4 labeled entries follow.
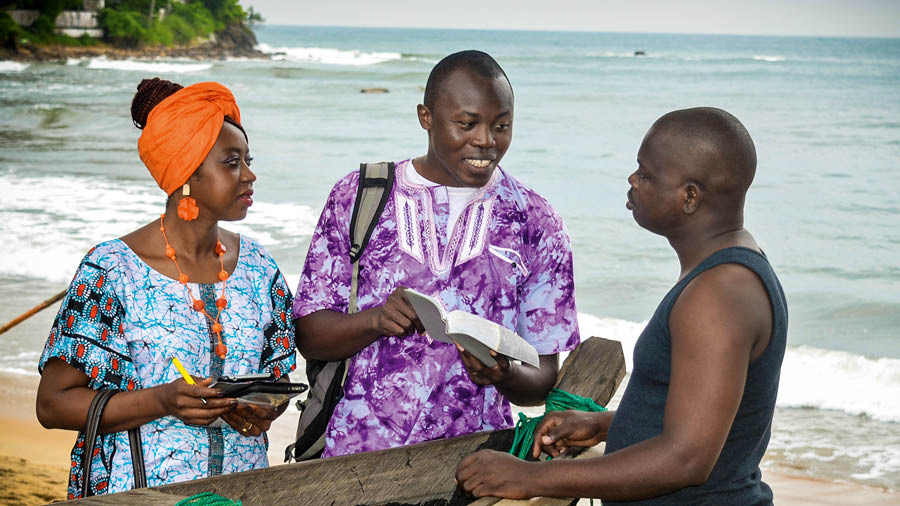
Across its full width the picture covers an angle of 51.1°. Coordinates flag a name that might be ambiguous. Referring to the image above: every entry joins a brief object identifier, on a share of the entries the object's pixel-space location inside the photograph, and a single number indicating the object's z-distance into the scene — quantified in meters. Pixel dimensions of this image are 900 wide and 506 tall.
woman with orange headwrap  2.17
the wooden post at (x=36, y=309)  3.71
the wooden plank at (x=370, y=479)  2.22
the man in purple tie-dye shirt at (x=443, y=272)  2.41
